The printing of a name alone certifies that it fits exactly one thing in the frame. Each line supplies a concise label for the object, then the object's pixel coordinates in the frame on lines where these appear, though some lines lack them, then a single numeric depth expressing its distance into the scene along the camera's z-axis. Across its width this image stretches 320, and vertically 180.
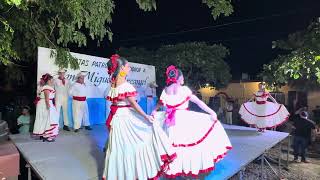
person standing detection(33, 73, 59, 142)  4.56
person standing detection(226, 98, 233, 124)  9.96
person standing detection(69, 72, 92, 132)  5.77
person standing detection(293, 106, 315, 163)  6.37
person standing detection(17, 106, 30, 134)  5.53
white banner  5.59
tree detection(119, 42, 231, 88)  12.02
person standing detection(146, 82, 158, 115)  8.51
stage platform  3.09
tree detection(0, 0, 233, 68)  3.65
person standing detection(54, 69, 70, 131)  5.71
